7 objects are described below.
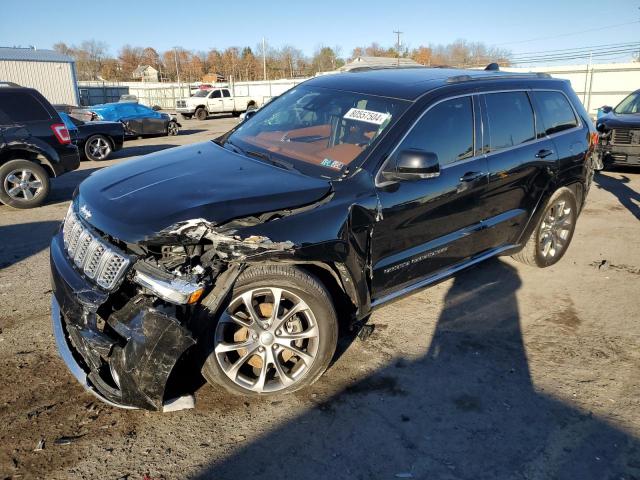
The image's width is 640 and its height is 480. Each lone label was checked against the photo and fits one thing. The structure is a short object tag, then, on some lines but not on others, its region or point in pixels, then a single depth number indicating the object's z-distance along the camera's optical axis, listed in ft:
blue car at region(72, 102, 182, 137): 61.00
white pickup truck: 101.76
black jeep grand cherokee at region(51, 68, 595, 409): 8.84
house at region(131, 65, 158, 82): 314.08
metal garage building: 95.40
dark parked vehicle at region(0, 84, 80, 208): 25.48
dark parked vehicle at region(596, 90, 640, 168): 33.42
